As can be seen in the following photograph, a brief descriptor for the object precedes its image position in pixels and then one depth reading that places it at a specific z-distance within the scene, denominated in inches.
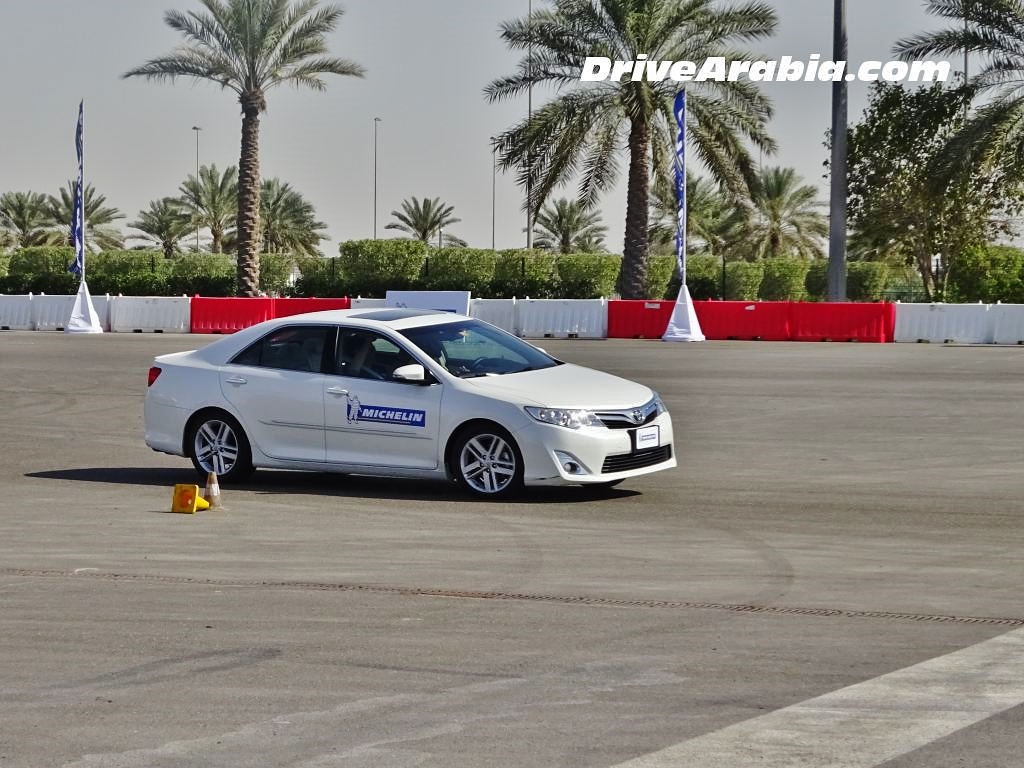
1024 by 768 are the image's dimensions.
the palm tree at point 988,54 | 1497.3
